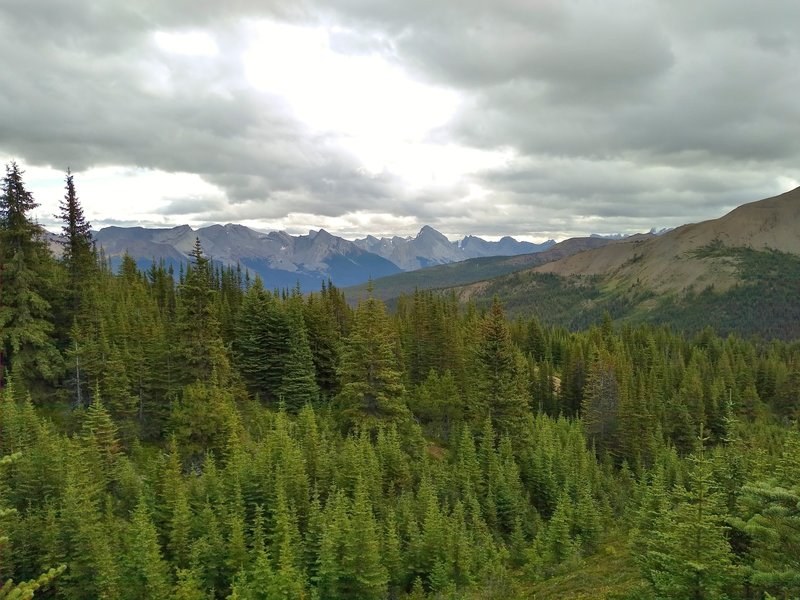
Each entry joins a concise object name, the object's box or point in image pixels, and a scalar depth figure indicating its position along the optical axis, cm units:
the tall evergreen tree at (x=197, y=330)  4359
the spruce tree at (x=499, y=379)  4888
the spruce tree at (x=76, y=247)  4849
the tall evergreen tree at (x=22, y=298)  4000
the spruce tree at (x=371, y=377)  4600
